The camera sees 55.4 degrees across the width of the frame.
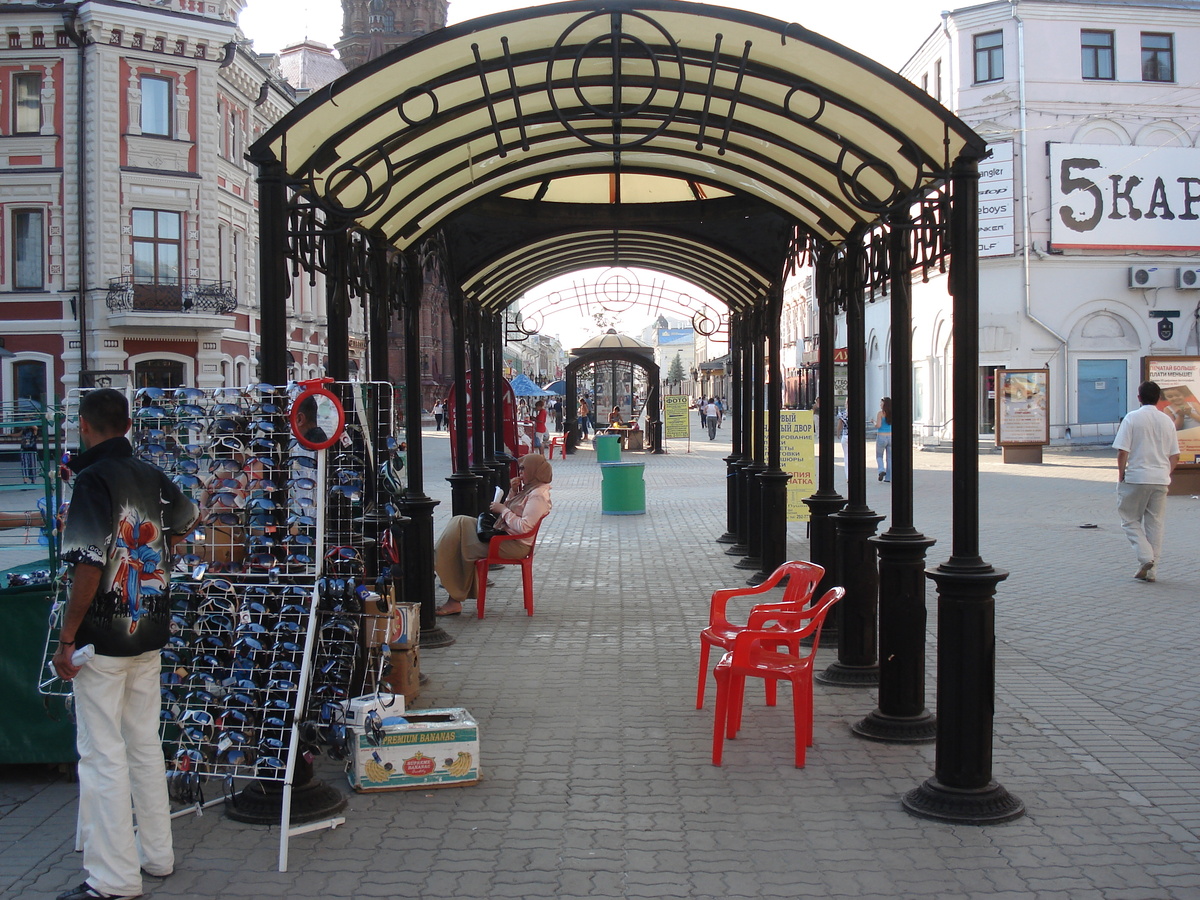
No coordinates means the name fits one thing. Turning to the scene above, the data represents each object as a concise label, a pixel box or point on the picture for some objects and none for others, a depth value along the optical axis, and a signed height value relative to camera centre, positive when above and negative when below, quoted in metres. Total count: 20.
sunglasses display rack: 4.73 -0.65
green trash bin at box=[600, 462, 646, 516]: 17.36 -0.80
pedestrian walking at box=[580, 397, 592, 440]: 44.47 +0.78
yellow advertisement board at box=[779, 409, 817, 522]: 13.35 -0.21
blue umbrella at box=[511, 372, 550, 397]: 30.34 +1.32
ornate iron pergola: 4.97 +1.58
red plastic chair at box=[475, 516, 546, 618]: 9.34 -1.05
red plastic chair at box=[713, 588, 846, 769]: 5.45 -1.16
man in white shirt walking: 10.48 -0.40
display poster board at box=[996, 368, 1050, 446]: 24.92 +0.58
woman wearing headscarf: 9.39 -0.81
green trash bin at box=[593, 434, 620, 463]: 25.14 -0.26
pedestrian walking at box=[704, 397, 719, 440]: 43.21 +0.67
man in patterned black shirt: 3.98 -0.72
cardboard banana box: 5.19 -1.46
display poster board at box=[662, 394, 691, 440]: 36.06 +0.56
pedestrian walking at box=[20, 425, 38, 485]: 8.40 -0.18
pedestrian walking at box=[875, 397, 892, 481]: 19.94 -0.15
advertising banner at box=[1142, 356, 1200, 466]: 17.69 +0.61
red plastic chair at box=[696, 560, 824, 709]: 5.93 -0.91
